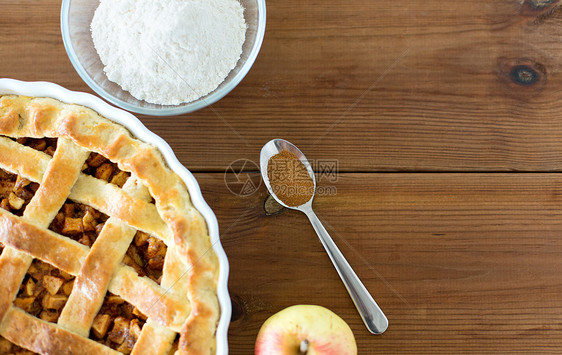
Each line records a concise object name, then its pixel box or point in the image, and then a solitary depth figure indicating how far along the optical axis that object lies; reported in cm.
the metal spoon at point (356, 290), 67
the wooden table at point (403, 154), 68
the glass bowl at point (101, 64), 66
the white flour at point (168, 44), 65
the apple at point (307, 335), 64
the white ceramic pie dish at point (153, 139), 62
